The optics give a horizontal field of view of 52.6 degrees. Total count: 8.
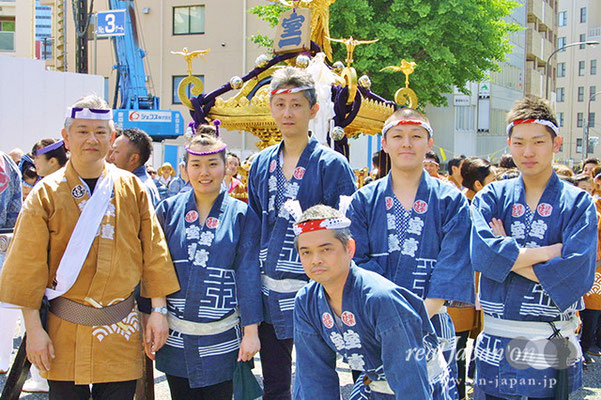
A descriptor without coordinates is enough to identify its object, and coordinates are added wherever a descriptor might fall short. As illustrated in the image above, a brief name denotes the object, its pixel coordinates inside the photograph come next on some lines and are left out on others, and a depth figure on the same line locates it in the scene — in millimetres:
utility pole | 15719
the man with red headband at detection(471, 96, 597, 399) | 2492
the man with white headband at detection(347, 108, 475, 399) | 2518
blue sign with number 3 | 17125
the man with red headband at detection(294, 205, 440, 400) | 2064
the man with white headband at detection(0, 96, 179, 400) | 2441
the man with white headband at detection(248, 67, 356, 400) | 2861
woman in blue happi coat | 2734
